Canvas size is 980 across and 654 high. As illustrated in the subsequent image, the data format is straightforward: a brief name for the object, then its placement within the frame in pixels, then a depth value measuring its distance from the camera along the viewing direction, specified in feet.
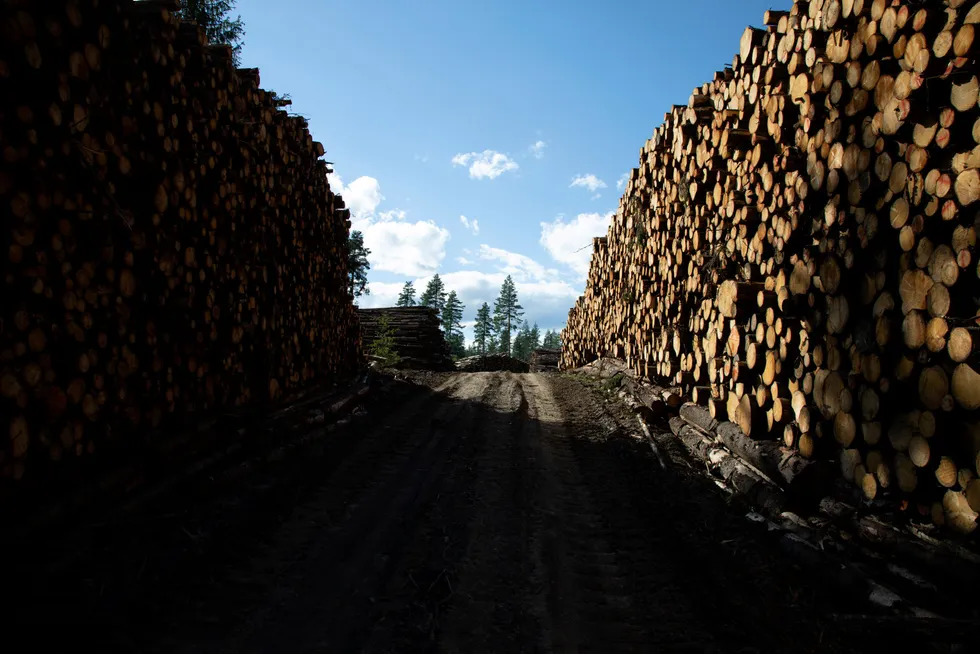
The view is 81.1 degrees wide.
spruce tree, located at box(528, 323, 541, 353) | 304.71
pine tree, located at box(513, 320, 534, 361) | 262.67
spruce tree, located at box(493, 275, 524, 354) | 292.40
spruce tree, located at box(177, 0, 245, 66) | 63.31
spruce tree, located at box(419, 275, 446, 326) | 244.22
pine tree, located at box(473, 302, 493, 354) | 295.89
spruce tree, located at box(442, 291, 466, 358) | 254.86
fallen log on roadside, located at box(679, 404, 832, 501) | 14.25
